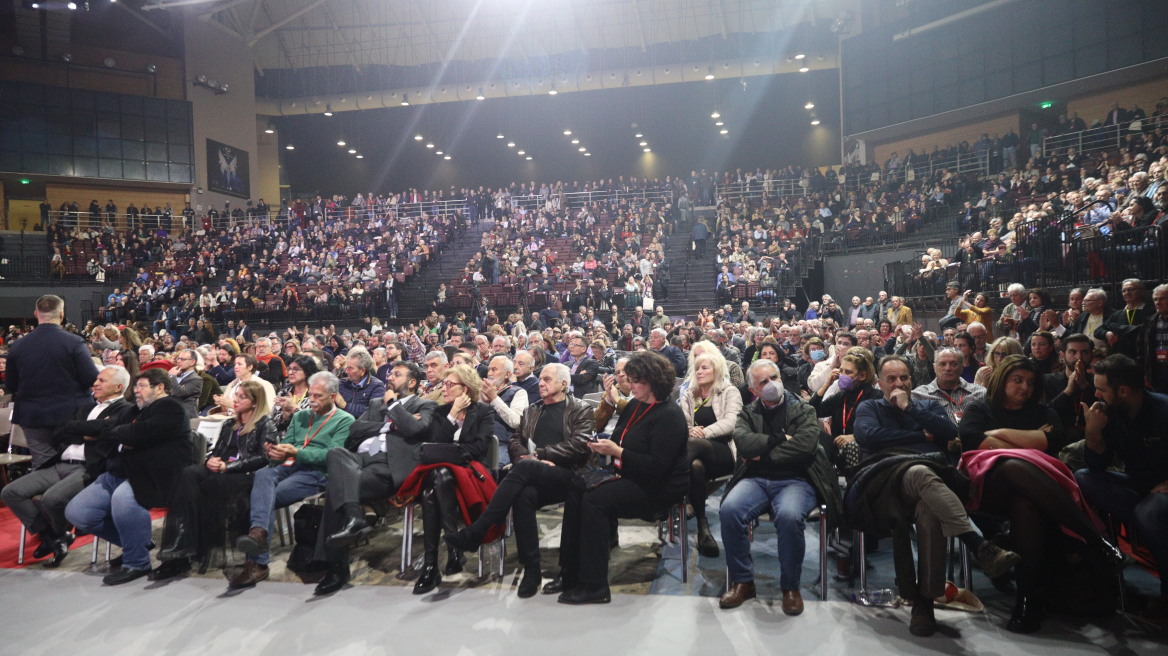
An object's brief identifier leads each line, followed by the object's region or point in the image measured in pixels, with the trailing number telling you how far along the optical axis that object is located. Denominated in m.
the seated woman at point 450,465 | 3.98
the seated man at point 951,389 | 4.05
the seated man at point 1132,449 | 3.13
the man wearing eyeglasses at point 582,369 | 6.09
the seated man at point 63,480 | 4.47
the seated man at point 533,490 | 3.79
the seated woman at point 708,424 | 4.25
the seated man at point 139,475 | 4.21
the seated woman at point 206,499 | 4.13
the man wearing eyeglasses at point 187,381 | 5.41
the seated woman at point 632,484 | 3.67
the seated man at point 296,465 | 4.04
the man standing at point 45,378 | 4.85
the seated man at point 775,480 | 3.46
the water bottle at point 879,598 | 3.47
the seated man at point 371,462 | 3.95
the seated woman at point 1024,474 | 3.13
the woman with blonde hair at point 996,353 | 4.29
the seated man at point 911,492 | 3.12
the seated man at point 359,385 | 5.42
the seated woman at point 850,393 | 4.31
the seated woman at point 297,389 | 4.54
